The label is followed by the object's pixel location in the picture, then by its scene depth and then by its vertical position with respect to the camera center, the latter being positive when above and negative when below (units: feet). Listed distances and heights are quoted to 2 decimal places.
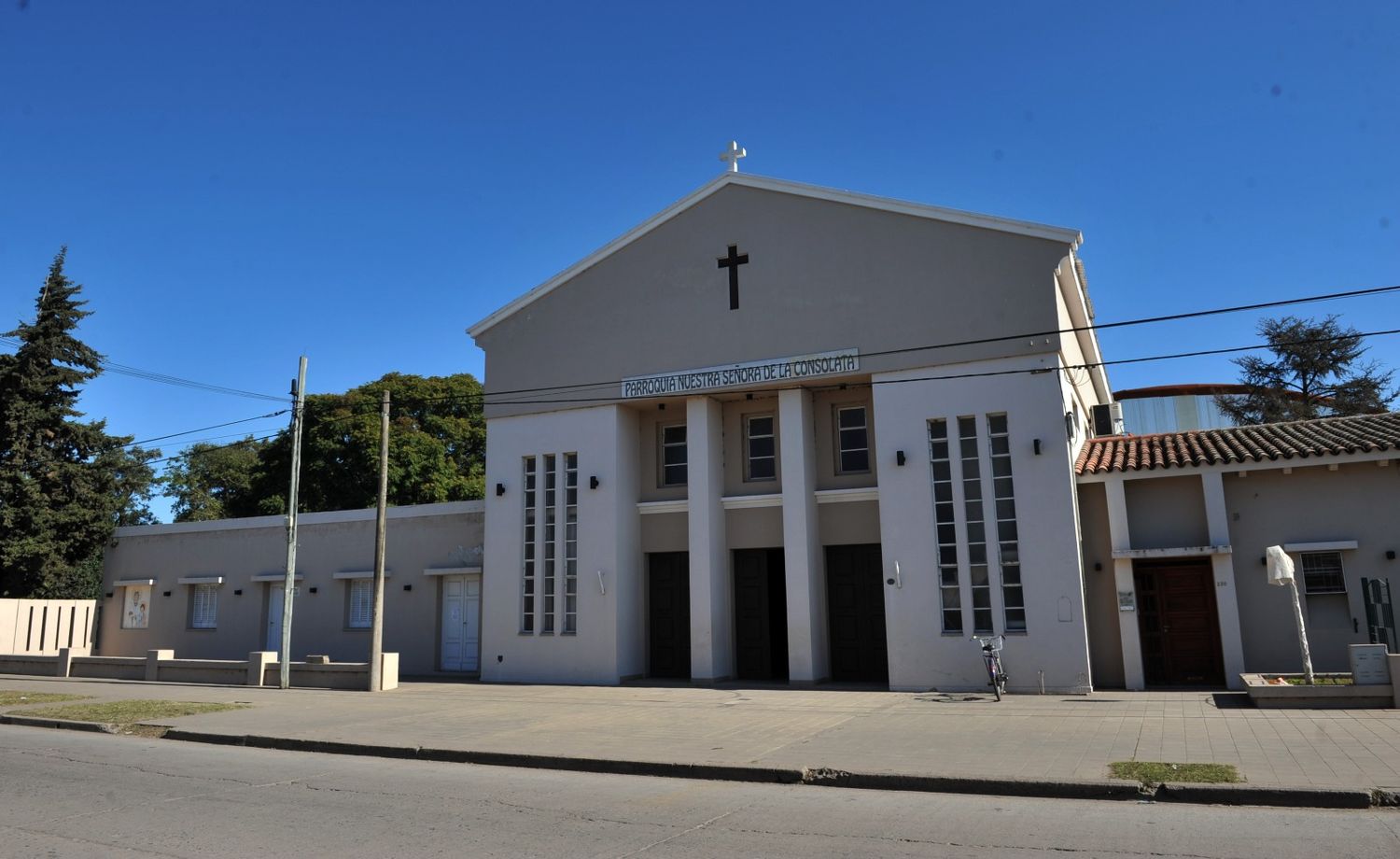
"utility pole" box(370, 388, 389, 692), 63.10 -0.24
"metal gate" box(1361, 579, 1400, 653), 46.50 -0.67
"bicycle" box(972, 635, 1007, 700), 51.39 -2.88
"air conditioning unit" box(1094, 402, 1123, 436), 72.43 +14.08
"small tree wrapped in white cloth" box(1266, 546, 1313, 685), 47.11 +1.56
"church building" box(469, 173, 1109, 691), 56.24 +10.80
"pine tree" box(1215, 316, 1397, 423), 129.90 +29.65
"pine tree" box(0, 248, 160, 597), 92.32 +15.95
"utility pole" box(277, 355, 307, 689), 65.46 +7.63
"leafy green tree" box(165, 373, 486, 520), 127.03 +23.17
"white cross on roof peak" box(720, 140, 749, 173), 68.69 +32.89
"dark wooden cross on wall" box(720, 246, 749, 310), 65.31 +23.92
